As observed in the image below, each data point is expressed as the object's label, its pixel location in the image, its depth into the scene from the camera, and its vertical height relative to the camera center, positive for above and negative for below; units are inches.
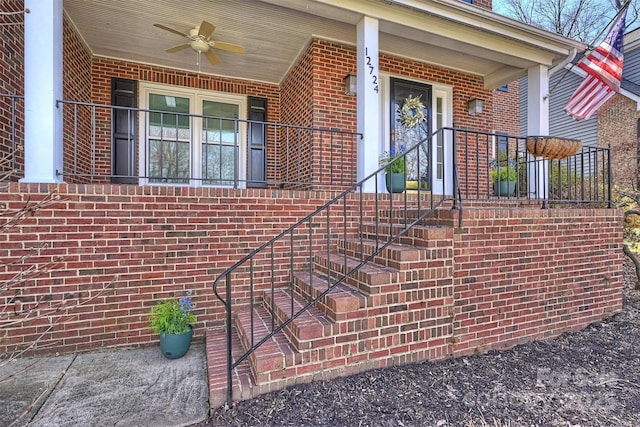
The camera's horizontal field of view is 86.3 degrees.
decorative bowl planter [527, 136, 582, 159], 139.3 +27.8
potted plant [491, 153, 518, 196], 216.1 +22.1
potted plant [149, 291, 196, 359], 114.3 -38.1
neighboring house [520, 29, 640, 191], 314.1 +111.8
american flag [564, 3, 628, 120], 179.8 +74.6
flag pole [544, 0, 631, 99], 206.0 +99.2
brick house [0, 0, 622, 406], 106.9 -0.6
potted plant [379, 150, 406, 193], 180.5 +20.7
